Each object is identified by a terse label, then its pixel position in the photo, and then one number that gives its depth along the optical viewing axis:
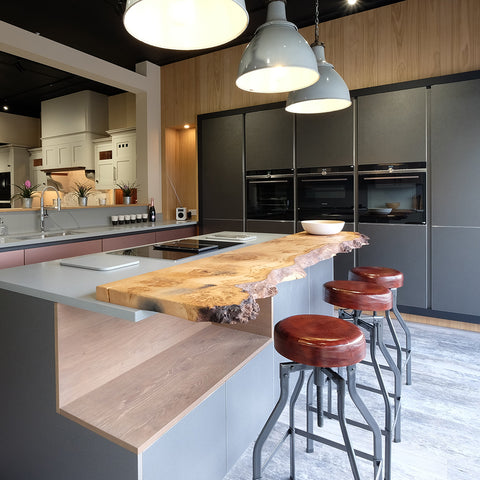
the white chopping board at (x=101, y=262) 1.64
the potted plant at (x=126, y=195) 5.18
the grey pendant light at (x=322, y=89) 2.23
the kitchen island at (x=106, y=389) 1.21
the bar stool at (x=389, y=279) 2.26
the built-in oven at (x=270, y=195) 4.16
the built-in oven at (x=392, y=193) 3.46
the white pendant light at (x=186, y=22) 1.41
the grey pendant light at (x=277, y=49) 1.75
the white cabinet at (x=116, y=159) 5.94
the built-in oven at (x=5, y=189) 7.58
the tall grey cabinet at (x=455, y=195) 3.24
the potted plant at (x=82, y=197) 4.48
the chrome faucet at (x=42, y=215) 3.84
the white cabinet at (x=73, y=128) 6.42
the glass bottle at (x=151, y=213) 5.05
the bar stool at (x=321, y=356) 1.28
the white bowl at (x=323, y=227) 2.72
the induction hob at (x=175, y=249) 1.92
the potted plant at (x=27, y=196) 4.00
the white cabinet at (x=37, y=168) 7.32
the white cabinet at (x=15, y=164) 7.43
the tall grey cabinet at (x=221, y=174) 4.46
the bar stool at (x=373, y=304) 1.83
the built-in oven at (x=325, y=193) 3.81
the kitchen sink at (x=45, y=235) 3.36
